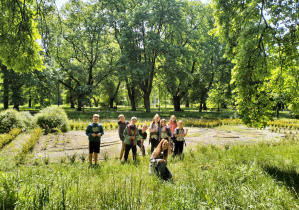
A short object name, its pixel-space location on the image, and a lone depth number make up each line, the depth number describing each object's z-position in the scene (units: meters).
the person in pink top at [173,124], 6.97
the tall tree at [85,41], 24.39
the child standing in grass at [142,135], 6.57
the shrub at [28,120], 11.28
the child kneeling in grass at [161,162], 4.45
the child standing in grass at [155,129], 6.59
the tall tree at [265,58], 5.89
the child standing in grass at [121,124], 6.64
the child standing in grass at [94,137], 5.72
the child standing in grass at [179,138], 6.21
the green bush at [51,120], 11.41
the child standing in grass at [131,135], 5.90
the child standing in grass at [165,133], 6.25
